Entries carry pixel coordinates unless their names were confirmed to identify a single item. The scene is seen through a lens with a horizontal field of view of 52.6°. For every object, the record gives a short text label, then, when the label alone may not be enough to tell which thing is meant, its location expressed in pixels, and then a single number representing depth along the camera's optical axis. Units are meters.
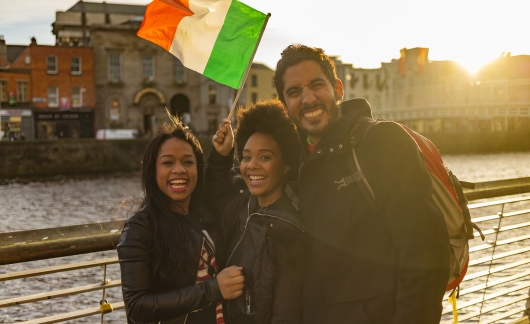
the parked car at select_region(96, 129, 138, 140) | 35.72
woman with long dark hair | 1.99
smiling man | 1.73
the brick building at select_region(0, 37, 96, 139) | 36.28
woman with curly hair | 1.93
